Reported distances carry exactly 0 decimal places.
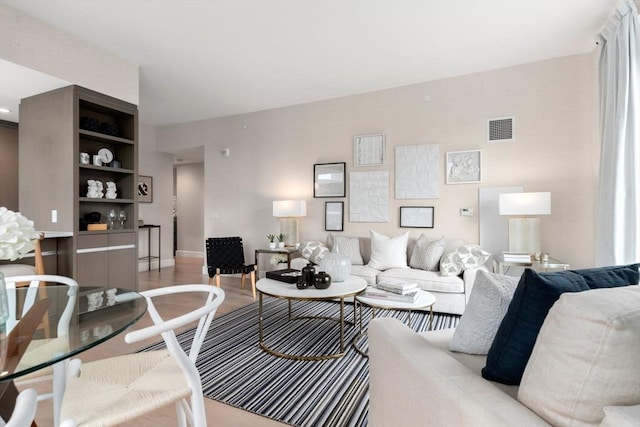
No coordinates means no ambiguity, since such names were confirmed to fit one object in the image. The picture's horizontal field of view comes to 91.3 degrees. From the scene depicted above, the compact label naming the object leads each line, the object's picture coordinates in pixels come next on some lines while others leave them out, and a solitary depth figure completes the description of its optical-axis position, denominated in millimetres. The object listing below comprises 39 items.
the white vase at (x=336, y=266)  2814
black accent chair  4422
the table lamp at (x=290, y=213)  4656
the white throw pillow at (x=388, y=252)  3949
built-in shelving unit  3178
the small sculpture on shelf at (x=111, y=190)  3691
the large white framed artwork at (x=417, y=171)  4188
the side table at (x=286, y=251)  4543
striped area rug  1816
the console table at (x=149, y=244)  6125
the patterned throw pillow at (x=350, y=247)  4238
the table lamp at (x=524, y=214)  3211
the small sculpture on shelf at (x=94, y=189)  3494
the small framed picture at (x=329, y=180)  4758
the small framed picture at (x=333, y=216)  4771
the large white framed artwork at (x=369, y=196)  4488
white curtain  2545
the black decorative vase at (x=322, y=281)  2584
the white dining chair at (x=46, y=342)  977
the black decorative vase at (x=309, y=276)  2662
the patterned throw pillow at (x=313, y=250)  4234
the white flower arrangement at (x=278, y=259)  4430
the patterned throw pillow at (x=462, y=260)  3473
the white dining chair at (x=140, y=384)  1011
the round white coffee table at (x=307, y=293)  2424
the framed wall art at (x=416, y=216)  4211
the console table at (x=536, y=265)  3164
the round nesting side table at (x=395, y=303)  2389
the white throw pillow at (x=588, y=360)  660
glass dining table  942
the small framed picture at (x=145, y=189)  6141
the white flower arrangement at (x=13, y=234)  1127
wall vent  3830
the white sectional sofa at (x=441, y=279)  3375
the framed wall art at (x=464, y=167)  3974
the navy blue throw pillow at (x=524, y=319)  939
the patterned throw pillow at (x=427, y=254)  3785
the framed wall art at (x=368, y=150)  4516
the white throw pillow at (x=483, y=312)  1212
